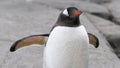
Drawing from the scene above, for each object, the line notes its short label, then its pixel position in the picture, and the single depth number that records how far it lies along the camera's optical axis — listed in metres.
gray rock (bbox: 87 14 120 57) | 12.34
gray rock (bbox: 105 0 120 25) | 15.43
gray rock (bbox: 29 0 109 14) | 15.73
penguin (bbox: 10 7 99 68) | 6.24
